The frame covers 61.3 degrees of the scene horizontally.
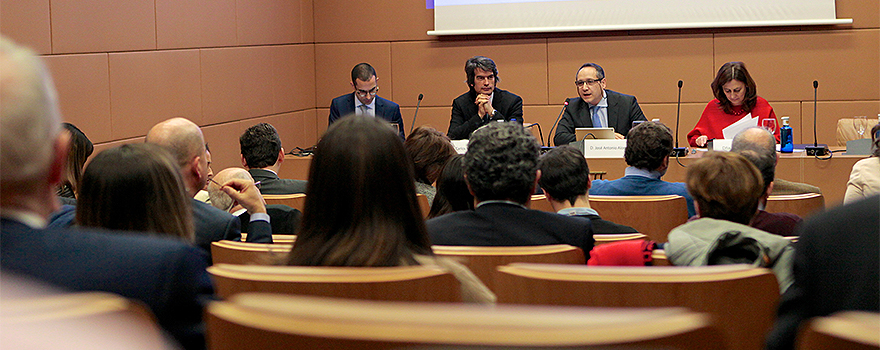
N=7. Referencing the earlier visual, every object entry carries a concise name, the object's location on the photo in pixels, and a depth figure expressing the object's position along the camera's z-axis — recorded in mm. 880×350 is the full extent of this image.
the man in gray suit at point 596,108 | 5578
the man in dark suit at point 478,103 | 5668
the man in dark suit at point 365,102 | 6328
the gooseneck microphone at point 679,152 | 4914
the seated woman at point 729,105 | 5316
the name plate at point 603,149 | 4898
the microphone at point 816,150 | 4738
